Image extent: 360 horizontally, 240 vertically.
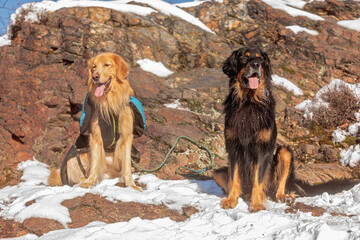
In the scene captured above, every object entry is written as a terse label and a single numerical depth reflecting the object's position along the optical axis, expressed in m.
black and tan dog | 3.36
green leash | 4.98
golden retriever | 4.12
